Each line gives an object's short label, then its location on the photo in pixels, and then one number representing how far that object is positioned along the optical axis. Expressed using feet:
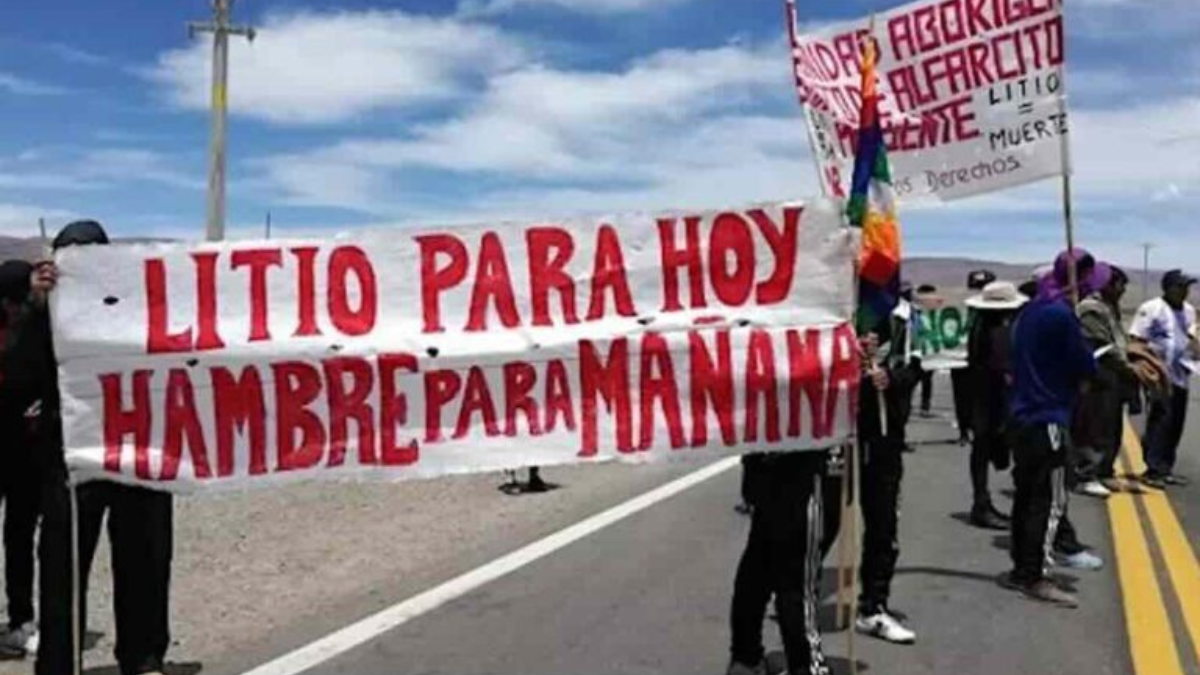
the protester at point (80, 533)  17.38
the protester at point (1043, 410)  23.79
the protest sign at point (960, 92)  26.68
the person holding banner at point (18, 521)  20.49
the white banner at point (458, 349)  16.29
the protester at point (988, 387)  31.63
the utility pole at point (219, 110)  100.12
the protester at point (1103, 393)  31.17
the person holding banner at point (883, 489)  21.27
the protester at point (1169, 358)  40.98
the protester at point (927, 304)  56.75
